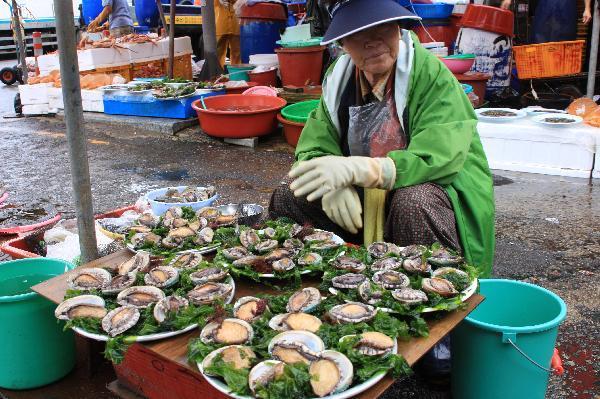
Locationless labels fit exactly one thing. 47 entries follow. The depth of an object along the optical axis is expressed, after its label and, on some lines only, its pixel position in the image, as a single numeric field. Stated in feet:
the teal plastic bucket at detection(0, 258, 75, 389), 7.79
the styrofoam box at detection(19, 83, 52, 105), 29.30
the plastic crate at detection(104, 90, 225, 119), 24.75
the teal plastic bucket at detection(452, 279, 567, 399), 6.67
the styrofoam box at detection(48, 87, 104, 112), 27.37
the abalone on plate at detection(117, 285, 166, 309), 6.24
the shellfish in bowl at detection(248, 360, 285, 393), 4.80
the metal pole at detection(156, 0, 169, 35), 33.07
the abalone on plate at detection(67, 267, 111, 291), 6.76
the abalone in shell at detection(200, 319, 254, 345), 5.43
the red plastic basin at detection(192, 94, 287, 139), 21.53
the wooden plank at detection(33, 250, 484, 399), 5.46
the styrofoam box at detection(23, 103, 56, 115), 29.73
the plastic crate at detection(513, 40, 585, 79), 22.91
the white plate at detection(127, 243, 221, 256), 7.88
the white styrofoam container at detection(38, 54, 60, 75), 30.48
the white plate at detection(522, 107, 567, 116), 19.40
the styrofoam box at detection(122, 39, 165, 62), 30.97
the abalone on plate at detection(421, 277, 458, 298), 6.08
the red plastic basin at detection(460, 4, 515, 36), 24.04
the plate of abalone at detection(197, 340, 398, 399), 4.75
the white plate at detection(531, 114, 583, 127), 17.30
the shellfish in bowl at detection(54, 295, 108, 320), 6.08
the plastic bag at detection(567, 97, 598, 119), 18.99
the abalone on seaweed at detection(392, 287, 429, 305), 5.92
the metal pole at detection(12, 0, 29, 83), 30.82
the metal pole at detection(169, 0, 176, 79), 26.62
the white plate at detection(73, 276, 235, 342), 5.67
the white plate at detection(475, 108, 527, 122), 18.40
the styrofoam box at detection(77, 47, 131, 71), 28.66
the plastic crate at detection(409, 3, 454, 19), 26.58
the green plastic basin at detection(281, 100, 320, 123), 21.27
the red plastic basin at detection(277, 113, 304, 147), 20.52
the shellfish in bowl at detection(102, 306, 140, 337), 5.75
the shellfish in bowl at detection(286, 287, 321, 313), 6.01
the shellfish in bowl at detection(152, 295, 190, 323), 5.88
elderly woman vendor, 7.82
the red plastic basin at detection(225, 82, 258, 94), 25.25
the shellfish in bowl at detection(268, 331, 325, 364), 5.08
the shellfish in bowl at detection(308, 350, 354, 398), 4.72
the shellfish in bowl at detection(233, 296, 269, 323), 5.95
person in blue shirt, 34.99
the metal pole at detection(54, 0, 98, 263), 7.76
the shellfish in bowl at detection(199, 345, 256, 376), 5.08
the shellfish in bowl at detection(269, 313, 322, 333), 5.63
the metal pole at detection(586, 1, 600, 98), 20.99
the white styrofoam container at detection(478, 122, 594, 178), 17.08
